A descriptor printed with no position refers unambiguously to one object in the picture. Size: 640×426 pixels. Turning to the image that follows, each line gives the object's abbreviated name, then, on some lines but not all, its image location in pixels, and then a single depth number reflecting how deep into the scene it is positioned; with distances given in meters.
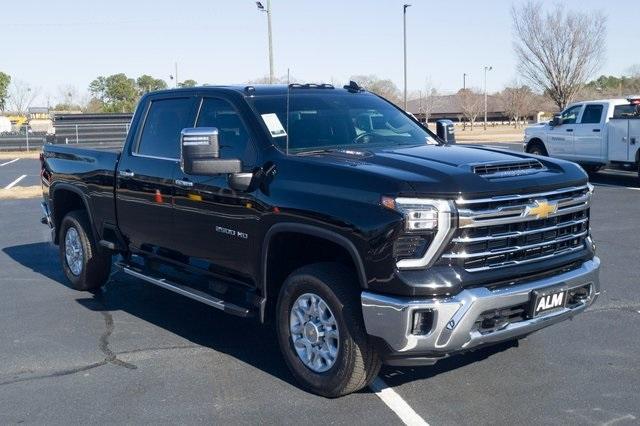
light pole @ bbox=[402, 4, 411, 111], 39.69
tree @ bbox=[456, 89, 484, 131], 65.12
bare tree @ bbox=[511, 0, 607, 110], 36.09
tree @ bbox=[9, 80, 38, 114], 89.62
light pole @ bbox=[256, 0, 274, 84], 27.43
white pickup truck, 16.77
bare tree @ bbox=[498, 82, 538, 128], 64.19
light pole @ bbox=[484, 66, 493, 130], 68.38
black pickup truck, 4.31
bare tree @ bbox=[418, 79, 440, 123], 67.69
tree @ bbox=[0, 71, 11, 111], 78.31
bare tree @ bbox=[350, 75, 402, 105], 64.22
